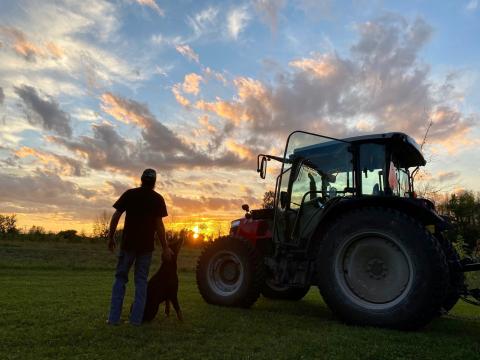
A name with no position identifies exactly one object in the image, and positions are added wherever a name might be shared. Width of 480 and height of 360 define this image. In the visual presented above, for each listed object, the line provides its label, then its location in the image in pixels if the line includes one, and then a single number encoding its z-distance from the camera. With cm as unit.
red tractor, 488
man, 518
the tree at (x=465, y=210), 4038
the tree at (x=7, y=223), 5738
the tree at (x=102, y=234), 5146
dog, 523
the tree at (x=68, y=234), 5019
